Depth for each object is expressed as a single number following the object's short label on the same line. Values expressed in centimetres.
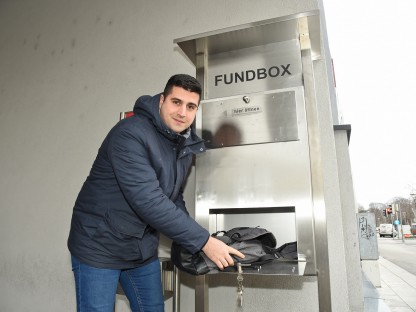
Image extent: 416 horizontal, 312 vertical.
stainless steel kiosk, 129
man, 102
